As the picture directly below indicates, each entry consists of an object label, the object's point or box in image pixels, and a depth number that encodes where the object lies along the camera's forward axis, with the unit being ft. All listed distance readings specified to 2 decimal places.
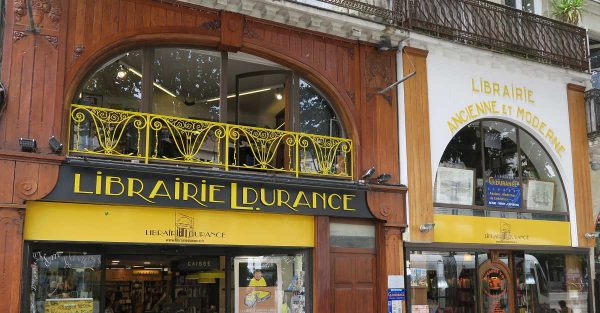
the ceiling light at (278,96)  36.24
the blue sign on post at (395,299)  34.99
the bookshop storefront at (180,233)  27.84
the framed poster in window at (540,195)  43.39
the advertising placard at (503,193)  41.27
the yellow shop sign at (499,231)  38.42
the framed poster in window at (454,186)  39.04
